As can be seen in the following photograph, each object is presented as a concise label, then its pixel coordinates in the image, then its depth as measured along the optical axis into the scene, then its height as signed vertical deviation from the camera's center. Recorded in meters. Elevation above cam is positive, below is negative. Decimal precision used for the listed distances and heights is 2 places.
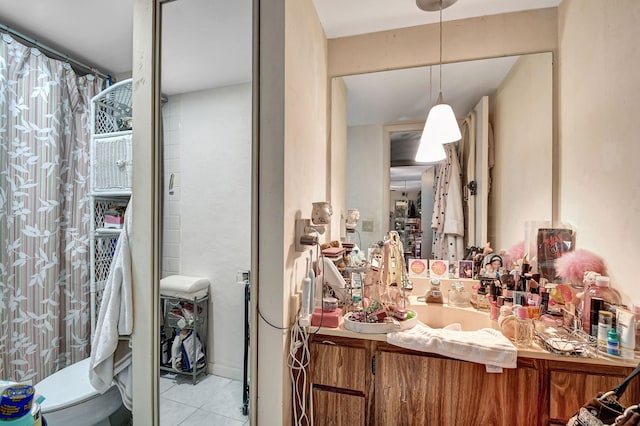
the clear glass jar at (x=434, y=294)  1.55 -0.47
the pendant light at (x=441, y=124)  1.52 +0.49
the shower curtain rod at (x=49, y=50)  1.67 +1.08
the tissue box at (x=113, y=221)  2.05 -0.08
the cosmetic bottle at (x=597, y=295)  1.11 -0.34
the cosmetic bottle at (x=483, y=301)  1.48 -0.48
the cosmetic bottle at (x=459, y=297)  1.54 -0.48
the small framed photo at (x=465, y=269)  1.64 -0.34
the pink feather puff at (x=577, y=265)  1.21 -0.24
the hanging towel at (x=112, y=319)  1.39 -0.55
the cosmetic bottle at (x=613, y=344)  1.01 -0.48
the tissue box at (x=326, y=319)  1.30 -0.51
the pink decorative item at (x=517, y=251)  1.55 -0.22
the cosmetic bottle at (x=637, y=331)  0.99 -0.43
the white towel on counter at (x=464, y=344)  1.07 -0.54
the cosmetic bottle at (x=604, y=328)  1.04 -0.44
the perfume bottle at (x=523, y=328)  1.14 -0.49
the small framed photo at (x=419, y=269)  1.70 -0.35
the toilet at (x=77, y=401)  1.37 -0.98
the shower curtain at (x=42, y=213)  1.69 -0.02
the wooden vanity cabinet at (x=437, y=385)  1.05 -0.72
